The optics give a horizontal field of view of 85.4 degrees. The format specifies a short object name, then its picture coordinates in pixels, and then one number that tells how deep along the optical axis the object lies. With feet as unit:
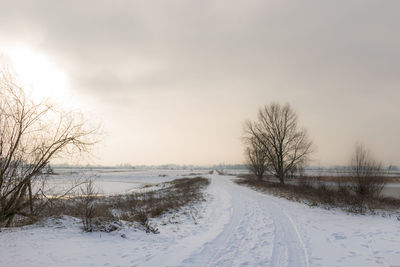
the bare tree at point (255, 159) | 129.80
